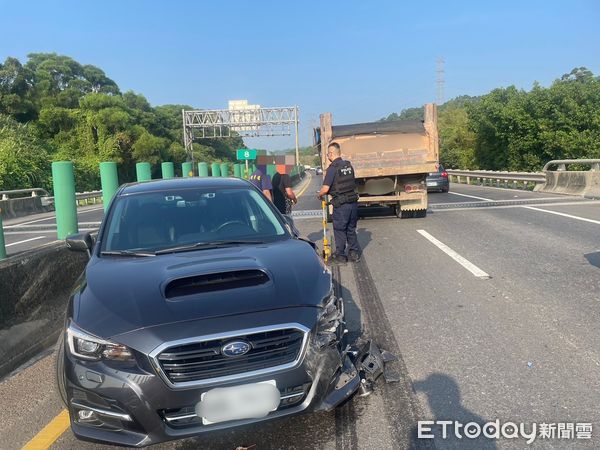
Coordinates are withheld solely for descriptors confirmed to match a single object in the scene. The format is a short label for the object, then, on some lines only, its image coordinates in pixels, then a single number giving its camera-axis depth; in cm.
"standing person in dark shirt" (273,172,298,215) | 1048
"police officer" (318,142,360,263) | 815
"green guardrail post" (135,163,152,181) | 1208
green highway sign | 2040
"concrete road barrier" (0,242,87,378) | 452
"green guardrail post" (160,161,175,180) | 1408
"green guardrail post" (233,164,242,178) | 3956
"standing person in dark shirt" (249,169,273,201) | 1040
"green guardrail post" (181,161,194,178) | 2025
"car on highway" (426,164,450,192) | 2275
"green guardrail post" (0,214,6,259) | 717
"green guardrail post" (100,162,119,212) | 955
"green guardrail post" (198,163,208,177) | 2427
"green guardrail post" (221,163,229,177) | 3415
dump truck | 1250
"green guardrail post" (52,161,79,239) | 765
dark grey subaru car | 267
